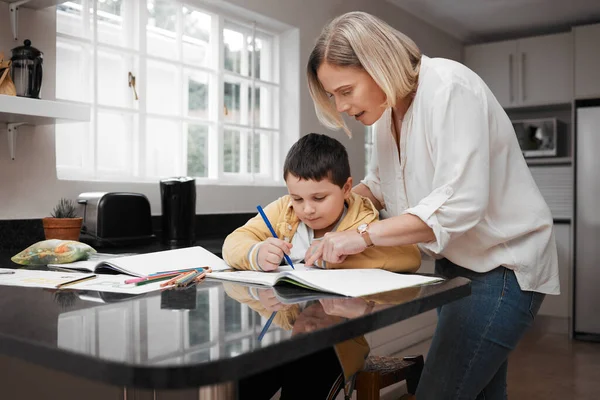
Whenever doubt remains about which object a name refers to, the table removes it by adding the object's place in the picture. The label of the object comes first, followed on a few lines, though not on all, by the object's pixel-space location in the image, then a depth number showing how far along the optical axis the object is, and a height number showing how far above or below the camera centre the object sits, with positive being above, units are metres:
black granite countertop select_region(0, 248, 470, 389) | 0.58 -0.16
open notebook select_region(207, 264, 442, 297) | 1.00 -0.15
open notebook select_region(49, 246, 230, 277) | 1.27 -0.15
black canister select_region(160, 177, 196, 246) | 2.50 -0.05
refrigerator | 4.48 -0.22
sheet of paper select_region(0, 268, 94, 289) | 1.12 -0.17
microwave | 4.93 +0.52
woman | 1.20 +0.00
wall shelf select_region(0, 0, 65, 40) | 2.09 +0.67
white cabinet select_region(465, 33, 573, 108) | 4.88 +1.09
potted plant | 2.03 -0.10
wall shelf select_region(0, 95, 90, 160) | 1.85 +0.27
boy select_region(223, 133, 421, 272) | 1.37 -0.04
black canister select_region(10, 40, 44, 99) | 1.97 +0.42
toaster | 2.18 -0.08
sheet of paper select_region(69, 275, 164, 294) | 1.04 -0.16
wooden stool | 1.69 -0.53
